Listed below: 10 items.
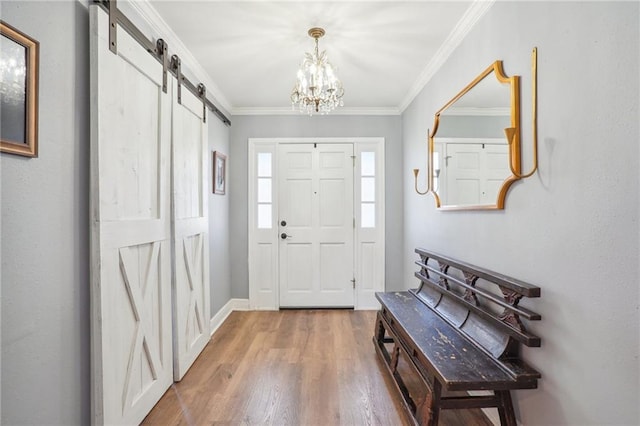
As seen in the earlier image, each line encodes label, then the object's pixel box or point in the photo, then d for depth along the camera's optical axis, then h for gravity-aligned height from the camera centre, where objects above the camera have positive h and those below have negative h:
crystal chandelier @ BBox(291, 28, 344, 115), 2.18 +0.91
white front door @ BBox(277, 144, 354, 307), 3.82 -0.18
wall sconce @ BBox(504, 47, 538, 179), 1.43 +0.47
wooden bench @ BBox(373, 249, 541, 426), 1.40 -0.74
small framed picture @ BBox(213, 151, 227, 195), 3.23 +0.42
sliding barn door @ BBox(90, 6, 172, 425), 1.44 -0.11
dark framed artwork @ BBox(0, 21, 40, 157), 1.06 +0.42
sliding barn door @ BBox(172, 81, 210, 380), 2.22 -0.18
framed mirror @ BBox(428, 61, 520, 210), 1.62 +0.43
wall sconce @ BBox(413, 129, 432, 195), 2.87 +0.32
